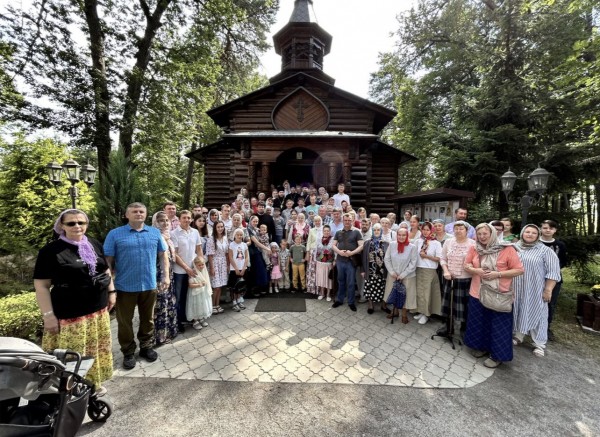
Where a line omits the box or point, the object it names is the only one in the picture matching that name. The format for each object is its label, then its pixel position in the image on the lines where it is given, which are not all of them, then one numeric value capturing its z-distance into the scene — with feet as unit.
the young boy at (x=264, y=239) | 20.33
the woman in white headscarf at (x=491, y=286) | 11.79
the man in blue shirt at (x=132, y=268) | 10.90
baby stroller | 5.85
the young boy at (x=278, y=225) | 23.94
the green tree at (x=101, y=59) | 32.17
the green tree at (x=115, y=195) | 26.76
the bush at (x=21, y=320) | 13.53
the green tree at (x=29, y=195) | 29.30
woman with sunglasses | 8.20
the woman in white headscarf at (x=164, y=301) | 13.26
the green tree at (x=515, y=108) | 25.71
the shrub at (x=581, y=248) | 22.49
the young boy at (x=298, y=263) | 20.77
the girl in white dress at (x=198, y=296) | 14.90
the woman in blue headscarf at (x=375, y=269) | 17.39
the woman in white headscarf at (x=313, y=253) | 20.20
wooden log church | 31.22
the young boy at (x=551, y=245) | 15.76
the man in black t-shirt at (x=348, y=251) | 17.65
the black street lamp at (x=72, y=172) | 23.40
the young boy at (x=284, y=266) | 21.38
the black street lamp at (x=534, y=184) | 17.85
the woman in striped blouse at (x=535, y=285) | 13.75
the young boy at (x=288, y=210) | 26.89
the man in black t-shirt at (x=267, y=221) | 23.15
